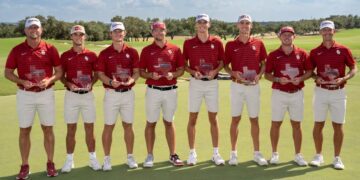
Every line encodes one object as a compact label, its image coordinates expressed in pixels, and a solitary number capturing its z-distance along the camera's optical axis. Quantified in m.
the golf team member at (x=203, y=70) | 7.29
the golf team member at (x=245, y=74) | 7.23
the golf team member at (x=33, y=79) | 6.55
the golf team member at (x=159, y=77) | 7.16
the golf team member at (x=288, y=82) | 7.11
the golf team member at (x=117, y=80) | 6.95
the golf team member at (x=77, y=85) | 6.88
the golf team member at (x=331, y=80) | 7.00
